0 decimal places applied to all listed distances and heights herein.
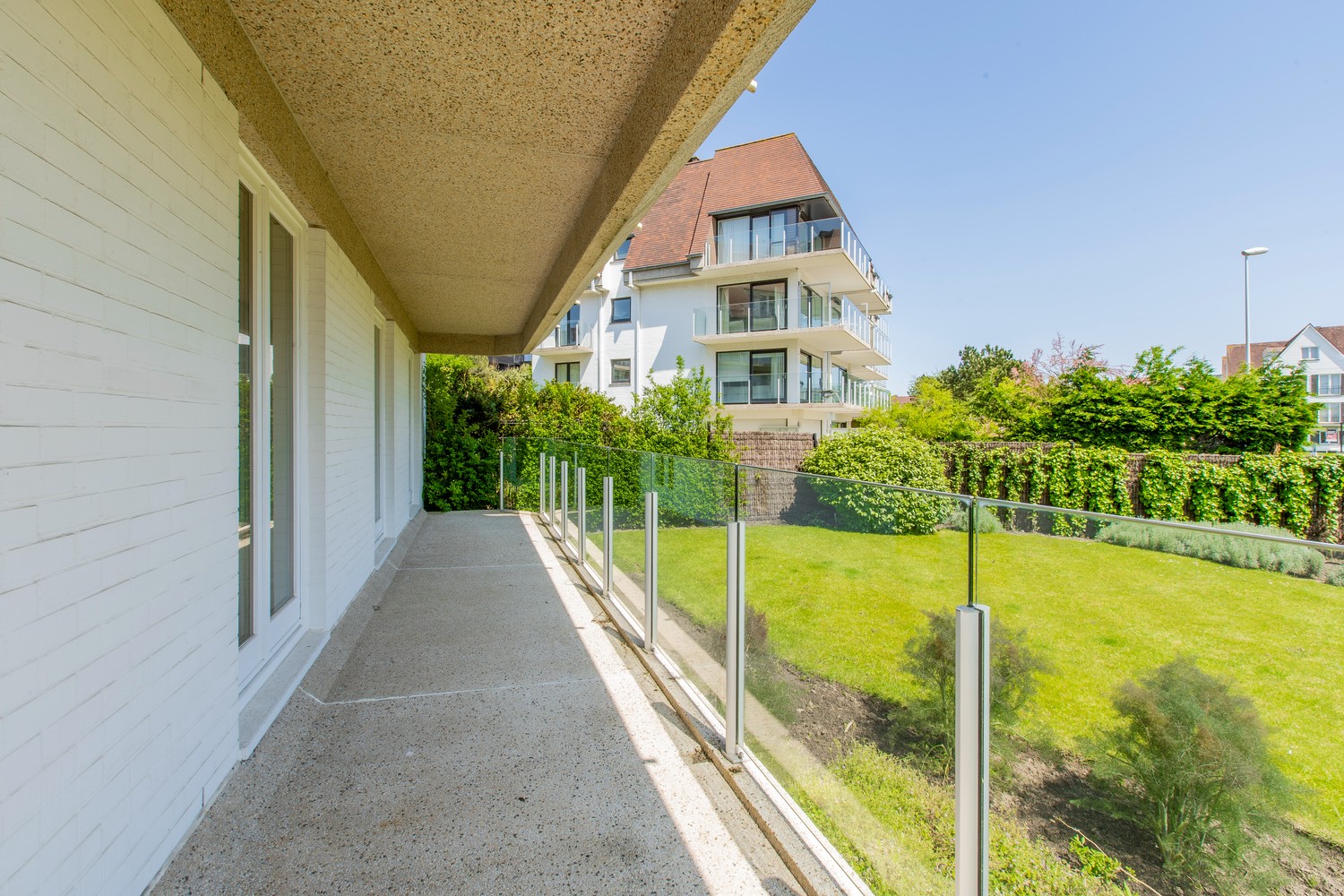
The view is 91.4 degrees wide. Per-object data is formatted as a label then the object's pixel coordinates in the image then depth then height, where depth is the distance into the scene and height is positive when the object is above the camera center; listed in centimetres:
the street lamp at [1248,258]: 1808 +553
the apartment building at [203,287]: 138 +49
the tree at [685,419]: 1403 +63
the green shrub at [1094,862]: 122 -79
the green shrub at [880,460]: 1072 -18
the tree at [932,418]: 2222 +111
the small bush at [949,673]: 141 -52
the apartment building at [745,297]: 2012 +508
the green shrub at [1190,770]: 103 -54
